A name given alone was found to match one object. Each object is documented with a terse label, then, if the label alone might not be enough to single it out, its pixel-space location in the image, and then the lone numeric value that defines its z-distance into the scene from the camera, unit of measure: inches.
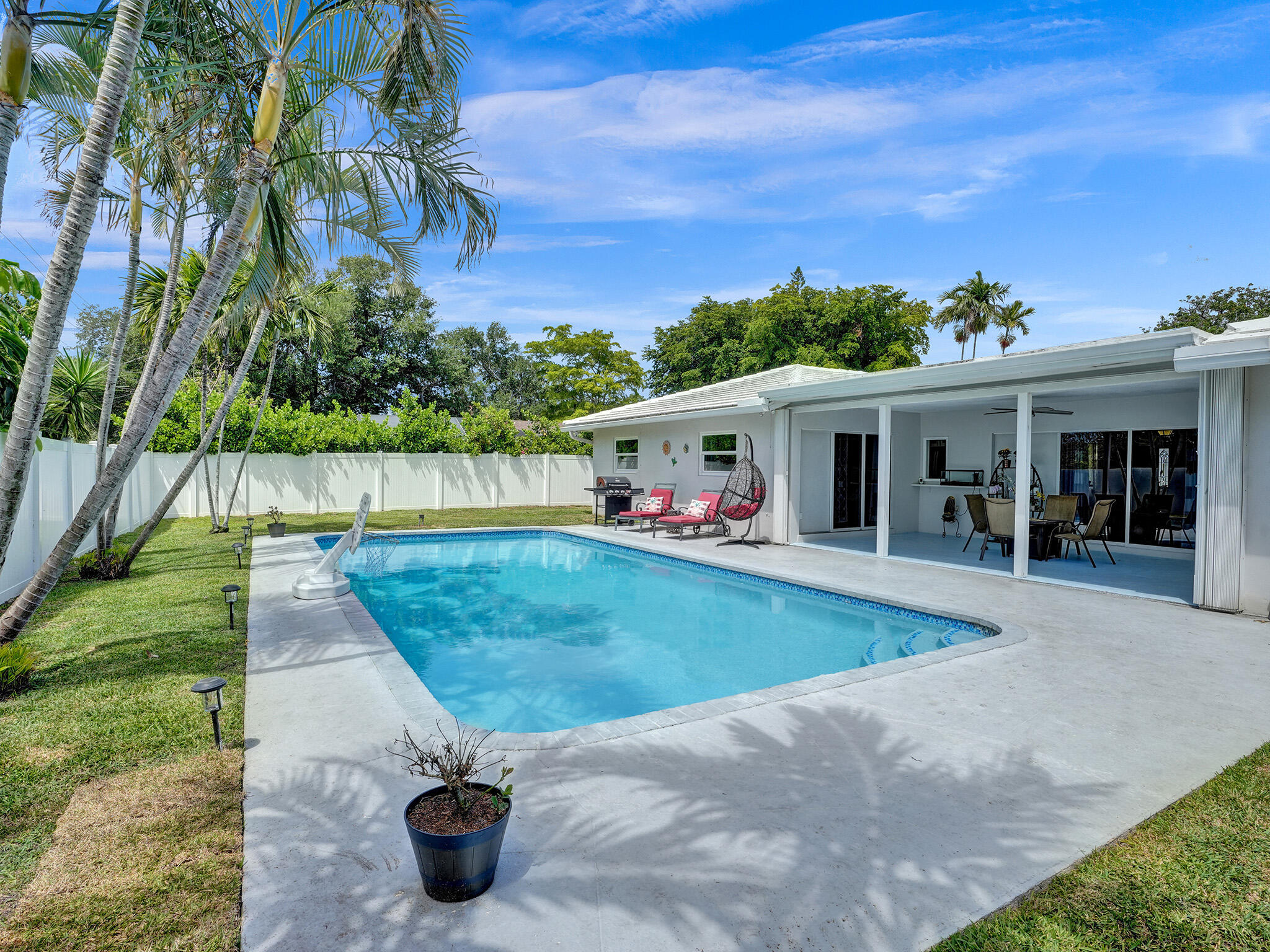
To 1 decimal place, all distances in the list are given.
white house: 249.1
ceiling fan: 415.2
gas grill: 606.2
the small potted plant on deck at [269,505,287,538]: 472.7
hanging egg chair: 468.1
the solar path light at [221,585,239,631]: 222.5
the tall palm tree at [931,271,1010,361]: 1239.5
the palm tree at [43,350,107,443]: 400.4
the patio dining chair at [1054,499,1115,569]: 367.2
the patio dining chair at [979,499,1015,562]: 365.1
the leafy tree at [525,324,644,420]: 1047.6
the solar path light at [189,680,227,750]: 128.4
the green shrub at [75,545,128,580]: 315.9
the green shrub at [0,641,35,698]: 162.2
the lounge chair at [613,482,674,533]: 523.8
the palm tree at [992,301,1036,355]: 1274.6
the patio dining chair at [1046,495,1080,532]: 382.3
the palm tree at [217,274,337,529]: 442.0
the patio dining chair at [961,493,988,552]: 408.2
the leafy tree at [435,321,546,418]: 1106.7
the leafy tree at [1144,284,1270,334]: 1005.2
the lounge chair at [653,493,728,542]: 494.0
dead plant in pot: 84.0
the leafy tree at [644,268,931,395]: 1072.8
